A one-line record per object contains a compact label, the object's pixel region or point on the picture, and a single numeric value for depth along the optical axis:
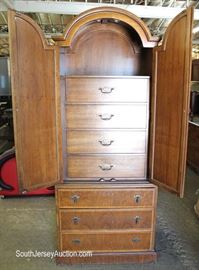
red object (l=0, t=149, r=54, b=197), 3.01
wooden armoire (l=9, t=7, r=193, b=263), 1.54
